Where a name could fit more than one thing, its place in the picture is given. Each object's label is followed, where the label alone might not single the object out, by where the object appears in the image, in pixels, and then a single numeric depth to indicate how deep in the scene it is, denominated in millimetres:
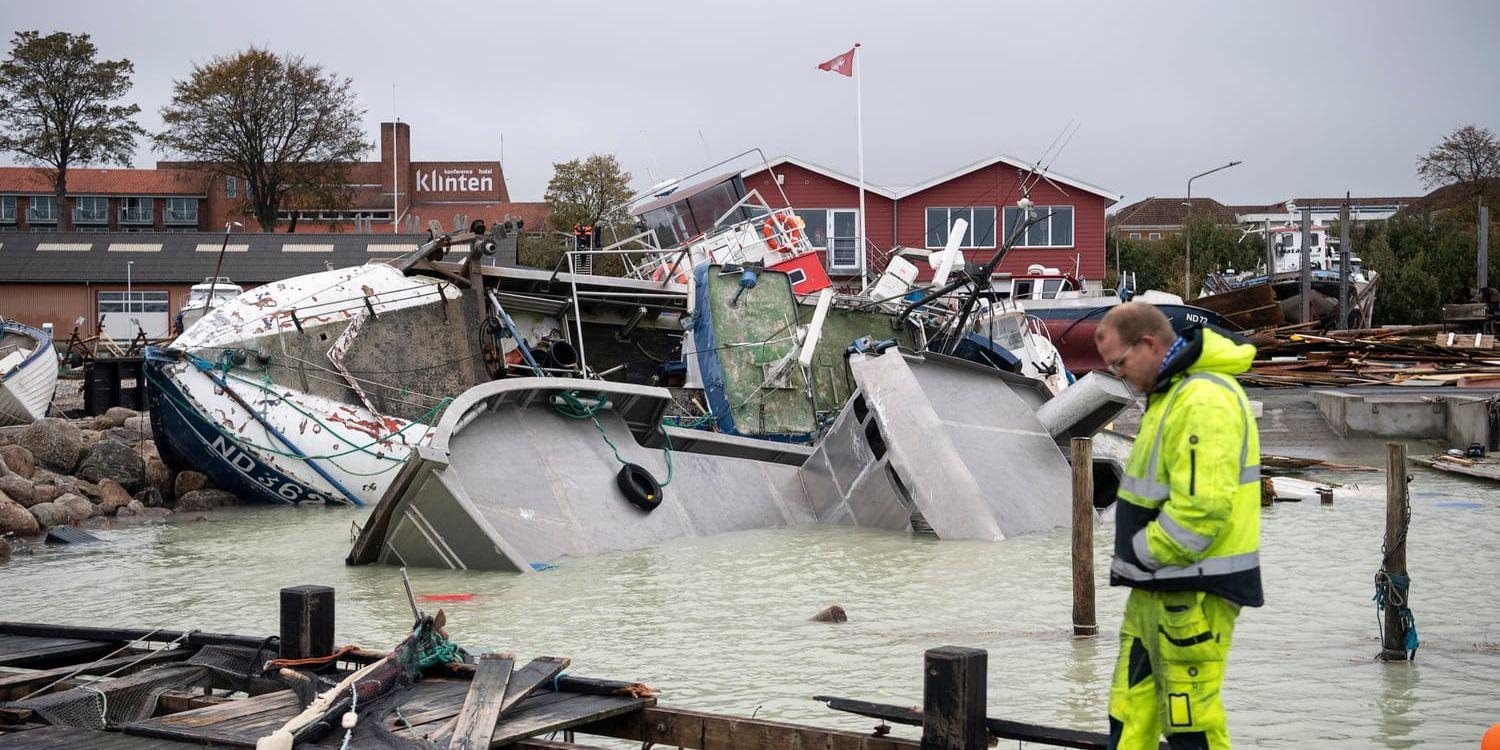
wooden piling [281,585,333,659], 6258
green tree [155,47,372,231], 62812
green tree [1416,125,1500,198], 64688
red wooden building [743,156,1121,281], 43750
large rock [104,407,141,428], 24125
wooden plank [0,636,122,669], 6785
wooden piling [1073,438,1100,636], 8766
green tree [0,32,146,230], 63125
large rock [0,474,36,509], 16094
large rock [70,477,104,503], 17500
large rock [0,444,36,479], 17266
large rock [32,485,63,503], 16328
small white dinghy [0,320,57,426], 23906
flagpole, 27312
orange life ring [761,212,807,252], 21031
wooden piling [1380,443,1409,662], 8078
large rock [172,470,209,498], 18172
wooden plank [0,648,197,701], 6215
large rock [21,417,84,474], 18375
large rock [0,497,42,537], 14758
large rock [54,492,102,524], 16328
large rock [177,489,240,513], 17875
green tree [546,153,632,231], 61219
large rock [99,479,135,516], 17375
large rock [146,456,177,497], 18391
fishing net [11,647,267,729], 5770
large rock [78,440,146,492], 18438
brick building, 77750
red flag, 27953
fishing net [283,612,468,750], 5266
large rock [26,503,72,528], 15605
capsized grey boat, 11969
